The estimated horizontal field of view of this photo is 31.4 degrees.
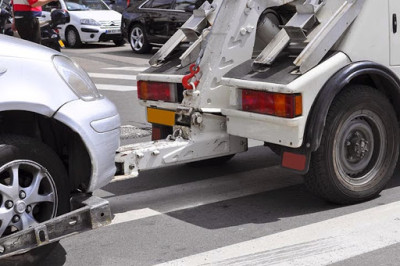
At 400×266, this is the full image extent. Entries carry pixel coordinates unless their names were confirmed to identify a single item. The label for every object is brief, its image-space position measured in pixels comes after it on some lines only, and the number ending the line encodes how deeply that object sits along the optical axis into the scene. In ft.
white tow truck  17.51
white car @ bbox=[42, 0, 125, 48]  68.03
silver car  13.50
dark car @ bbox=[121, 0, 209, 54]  56.80
